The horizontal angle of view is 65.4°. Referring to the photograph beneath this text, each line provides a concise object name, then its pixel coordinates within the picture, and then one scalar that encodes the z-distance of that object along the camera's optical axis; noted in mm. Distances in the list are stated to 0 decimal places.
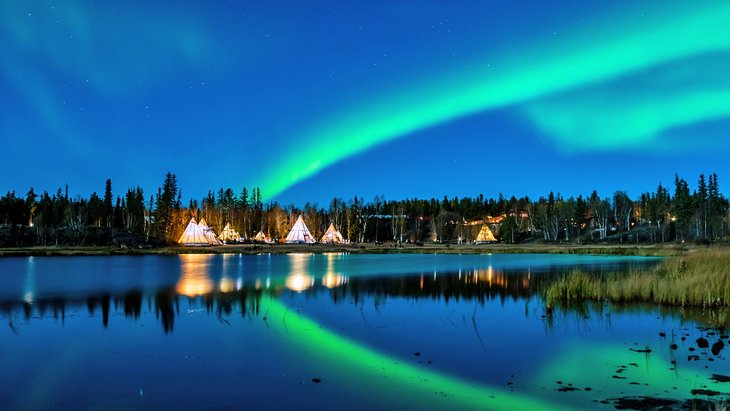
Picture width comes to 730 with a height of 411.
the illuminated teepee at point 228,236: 127188
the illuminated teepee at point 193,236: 109438
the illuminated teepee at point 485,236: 149625
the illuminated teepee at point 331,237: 125081
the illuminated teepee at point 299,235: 122250
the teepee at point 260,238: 132250
